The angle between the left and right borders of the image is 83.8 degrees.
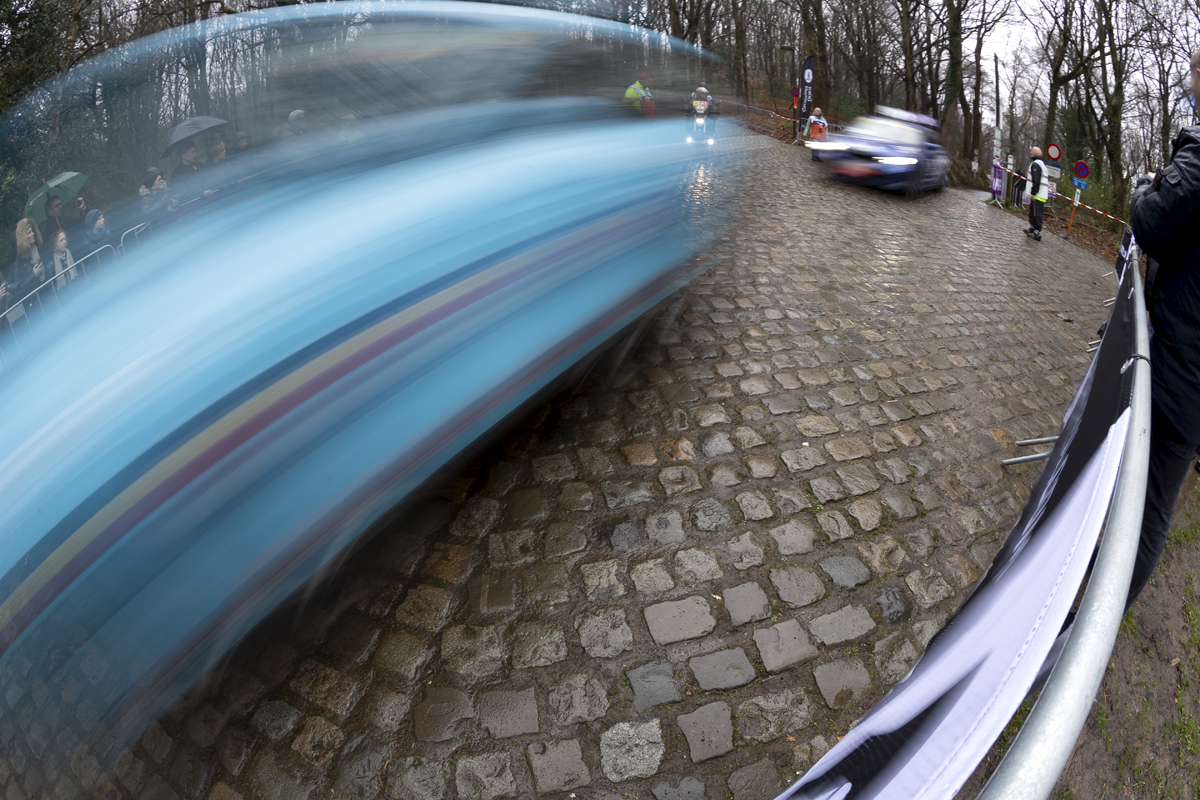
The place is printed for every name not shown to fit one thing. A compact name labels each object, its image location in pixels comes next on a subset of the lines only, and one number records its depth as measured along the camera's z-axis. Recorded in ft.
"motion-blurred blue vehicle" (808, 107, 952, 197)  44.01
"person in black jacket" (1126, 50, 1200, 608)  7.88
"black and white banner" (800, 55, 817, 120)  72.95
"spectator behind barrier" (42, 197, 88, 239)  9.33
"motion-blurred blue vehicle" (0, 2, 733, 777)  5.98
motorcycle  14.80
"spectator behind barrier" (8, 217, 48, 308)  9.00
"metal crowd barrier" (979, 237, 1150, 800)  2.89
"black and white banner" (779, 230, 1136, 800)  3.29
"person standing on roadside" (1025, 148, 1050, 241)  41.36
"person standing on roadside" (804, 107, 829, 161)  67.32
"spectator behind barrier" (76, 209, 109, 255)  8.87
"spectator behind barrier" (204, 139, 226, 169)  9.19
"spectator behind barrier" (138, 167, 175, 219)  8.86
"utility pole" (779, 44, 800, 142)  76.02
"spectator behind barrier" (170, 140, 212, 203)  8.78
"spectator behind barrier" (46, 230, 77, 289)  8.65
